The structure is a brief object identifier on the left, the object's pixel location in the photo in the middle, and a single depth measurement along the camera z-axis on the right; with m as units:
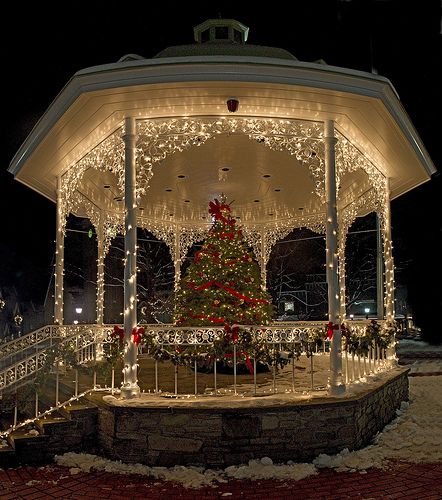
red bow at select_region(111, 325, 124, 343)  6.74
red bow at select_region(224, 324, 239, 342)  6.58
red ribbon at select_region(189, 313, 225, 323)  8.85
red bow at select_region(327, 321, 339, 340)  6.80
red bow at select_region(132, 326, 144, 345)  6.65
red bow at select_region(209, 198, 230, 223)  9.89
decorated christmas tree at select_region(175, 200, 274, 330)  9.01
